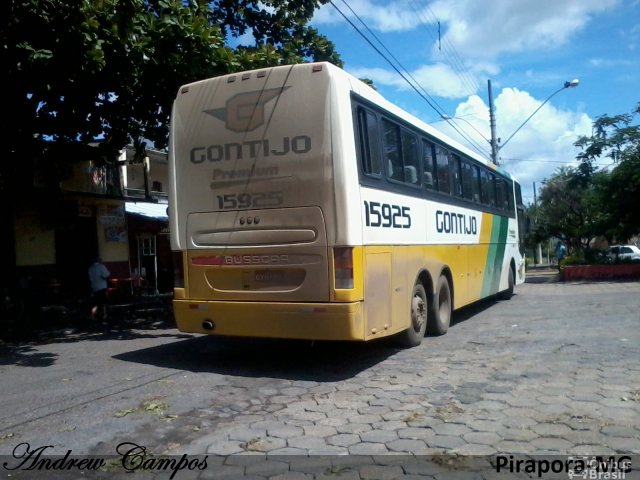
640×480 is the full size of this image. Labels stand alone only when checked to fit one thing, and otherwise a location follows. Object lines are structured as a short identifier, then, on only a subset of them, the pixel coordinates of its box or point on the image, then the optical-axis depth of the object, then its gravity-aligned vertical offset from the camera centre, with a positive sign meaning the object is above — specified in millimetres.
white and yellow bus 6707 +669
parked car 24438 -382
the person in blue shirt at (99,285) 13391 -249
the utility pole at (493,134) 24781 +4871
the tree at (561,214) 35031 +2101
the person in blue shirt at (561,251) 35228 -128
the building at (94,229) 15497 +1341
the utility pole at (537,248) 44050 +170
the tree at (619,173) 22578 +2722
